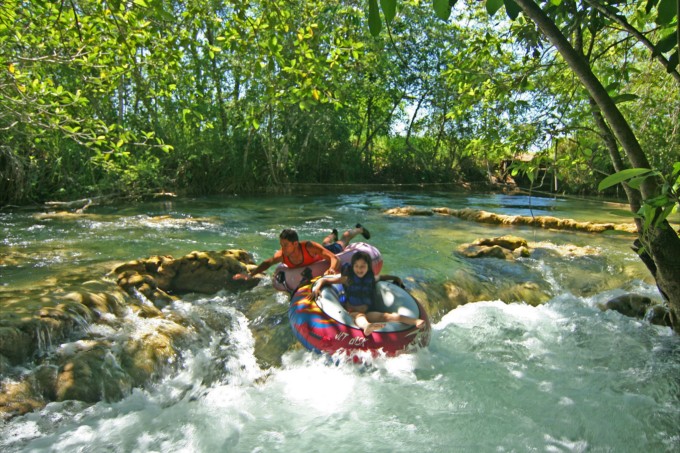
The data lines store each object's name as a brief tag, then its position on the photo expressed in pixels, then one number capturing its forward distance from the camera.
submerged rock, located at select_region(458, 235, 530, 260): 7.99
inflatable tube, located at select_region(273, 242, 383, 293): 5.64
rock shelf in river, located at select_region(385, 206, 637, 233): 10.50
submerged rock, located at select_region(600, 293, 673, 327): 5.21
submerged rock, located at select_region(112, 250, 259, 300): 5.54
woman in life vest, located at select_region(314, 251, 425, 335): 4.79
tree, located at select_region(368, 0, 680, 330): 1.45
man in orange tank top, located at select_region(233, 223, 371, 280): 5.56
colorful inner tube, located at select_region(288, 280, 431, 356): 4.25
